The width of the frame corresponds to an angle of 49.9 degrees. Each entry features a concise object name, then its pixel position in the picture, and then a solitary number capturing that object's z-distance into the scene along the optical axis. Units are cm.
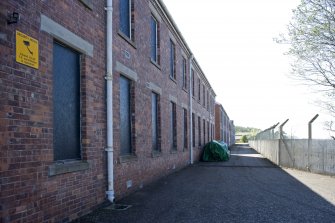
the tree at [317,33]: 1272
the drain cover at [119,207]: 746
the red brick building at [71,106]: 484
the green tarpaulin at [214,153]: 2366
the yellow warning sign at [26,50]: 496
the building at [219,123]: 4416
